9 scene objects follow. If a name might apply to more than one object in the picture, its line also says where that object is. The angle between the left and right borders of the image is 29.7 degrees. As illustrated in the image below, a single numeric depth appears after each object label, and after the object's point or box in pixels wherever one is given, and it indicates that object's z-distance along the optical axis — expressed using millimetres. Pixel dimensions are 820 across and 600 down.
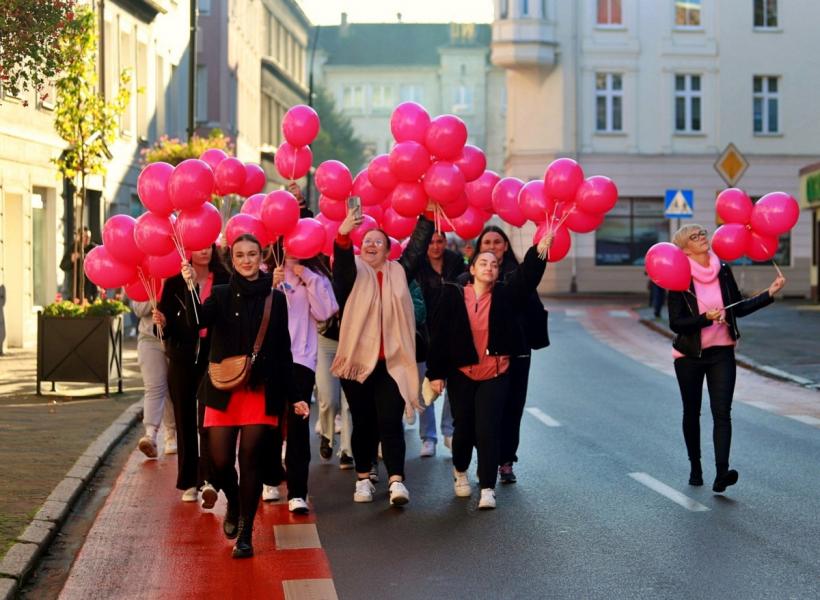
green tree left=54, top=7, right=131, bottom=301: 20828
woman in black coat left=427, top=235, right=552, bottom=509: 10320
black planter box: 17781
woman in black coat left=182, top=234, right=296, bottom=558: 8594
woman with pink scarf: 10797
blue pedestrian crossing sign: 33344
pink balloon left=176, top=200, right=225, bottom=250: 9234
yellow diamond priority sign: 26188
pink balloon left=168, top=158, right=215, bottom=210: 9125
